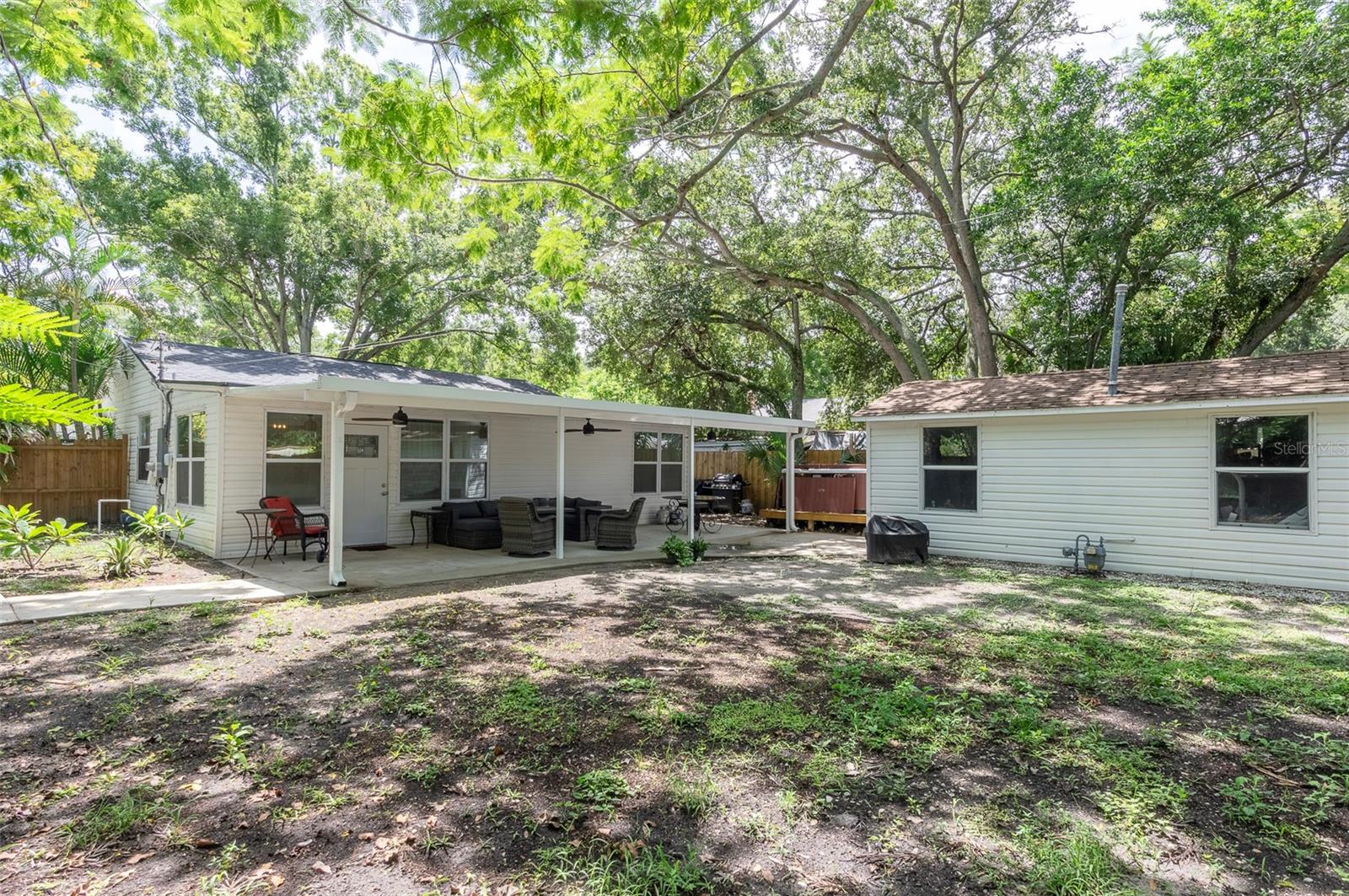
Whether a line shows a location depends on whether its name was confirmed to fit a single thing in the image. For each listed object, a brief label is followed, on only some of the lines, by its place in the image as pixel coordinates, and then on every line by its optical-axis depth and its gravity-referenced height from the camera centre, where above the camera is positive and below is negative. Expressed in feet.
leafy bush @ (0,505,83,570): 26.63 -2.88
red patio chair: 30.25 -2.92
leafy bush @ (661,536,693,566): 33.35 -4.27
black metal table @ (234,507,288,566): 31.91 -3.30
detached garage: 26.25 -0.02
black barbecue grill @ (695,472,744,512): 57.98 -2.23
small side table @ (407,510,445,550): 36.89 -2.89
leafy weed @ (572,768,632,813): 10.13 -4.94
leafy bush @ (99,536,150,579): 26.76 -3.88
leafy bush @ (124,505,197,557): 29.73 -2.86
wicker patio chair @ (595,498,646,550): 36.35 -3.48
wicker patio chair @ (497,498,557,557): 33.45 -3.26
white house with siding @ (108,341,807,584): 29.43 +1.20
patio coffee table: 39.73 -3.22
